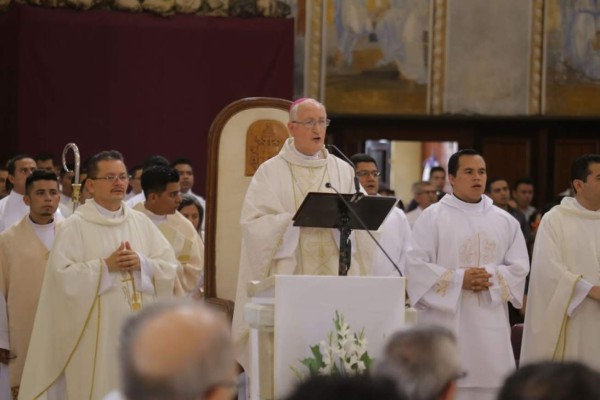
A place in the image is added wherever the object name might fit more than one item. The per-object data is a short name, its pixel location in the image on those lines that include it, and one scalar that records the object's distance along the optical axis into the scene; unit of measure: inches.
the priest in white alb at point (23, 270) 699.4
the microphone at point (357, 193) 534.3
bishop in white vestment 591.5
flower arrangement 490.6
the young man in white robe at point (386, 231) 700.7
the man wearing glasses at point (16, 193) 873.5
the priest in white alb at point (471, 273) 661.3
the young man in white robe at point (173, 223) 756.0
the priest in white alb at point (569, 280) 668.1
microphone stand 544.4
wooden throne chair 717.3
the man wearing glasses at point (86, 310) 642.8
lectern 536.4
